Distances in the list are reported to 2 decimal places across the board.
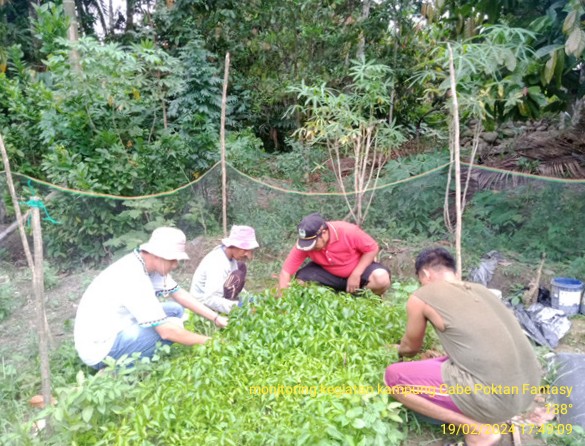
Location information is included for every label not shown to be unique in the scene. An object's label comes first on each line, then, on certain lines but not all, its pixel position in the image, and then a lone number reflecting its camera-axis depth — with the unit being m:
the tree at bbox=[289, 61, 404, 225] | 4.93
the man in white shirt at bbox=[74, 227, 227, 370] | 2.71
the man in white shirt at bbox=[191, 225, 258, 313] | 3.44
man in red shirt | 3.80
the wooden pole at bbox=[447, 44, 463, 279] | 3.30
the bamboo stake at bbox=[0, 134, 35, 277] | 2.71
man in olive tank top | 2.12
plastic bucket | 3.84
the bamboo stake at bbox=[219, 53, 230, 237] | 4.77
